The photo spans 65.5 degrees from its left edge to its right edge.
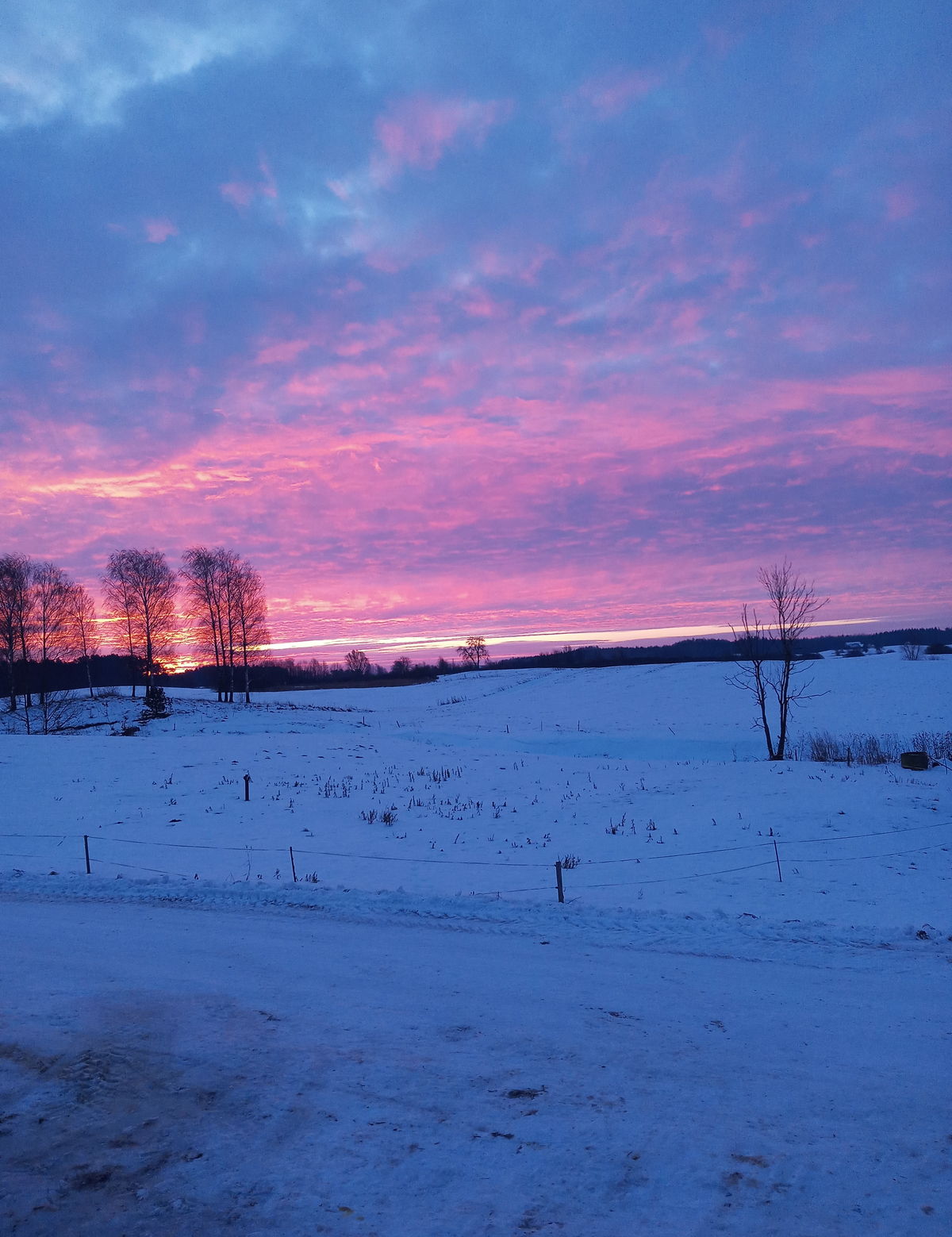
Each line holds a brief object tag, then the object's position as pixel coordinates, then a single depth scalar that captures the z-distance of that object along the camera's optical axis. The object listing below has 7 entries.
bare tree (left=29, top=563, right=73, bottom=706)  45.22
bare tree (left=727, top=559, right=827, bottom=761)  23.22
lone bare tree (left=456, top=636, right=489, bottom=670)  158.12
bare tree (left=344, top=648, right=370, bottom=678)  160.12
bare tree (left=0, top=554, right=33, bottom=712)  43.53
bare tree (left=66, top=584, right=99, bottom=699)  49.47
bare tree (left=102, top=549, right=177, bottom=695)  48.97
